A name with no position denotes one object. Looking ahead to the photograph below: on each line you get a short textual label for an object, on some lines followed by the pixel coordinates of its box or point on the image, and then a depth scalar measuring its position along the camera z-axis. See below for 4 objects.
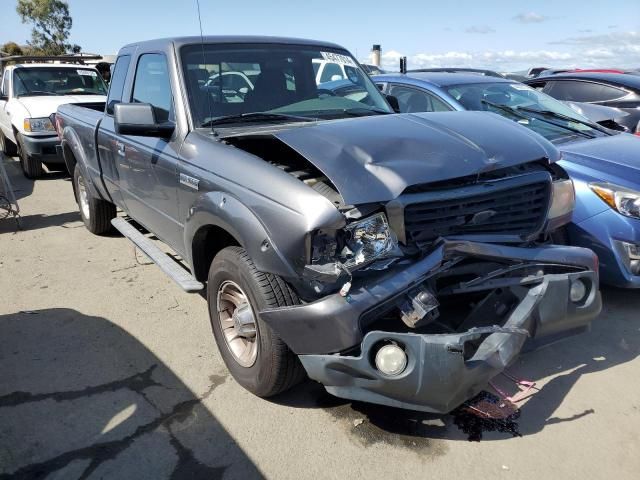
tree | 34.94
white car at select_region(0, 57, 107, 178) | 8.66
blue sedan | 3.95
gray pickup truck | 2.42
